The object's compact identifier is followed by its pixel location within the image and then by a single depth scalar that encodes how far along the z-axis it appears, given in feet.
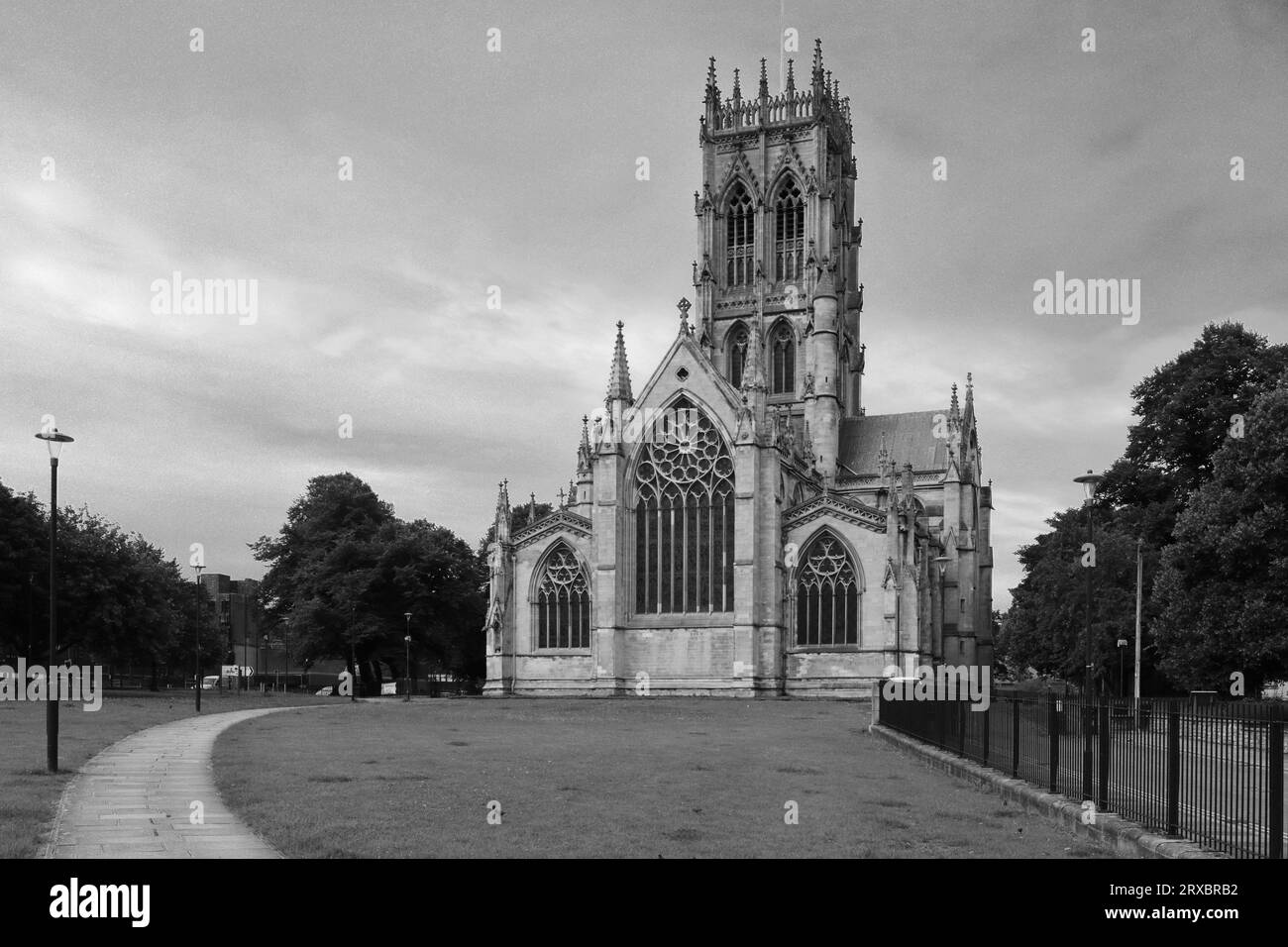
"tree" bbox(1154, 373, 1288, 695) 124.36
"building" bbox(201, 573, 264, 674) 384.06
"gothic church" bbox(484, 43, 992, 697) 198.29
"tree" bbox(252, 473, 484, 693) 237.25
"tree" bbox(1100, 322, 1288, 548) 172.76
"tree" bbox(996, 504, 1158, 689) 181.37
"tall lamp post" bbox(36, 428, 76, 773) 66.59
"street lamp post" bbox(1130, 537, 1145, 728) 159.76
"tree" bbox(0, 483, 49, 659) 171.40
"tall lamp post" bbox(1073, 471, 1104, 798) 52.60
